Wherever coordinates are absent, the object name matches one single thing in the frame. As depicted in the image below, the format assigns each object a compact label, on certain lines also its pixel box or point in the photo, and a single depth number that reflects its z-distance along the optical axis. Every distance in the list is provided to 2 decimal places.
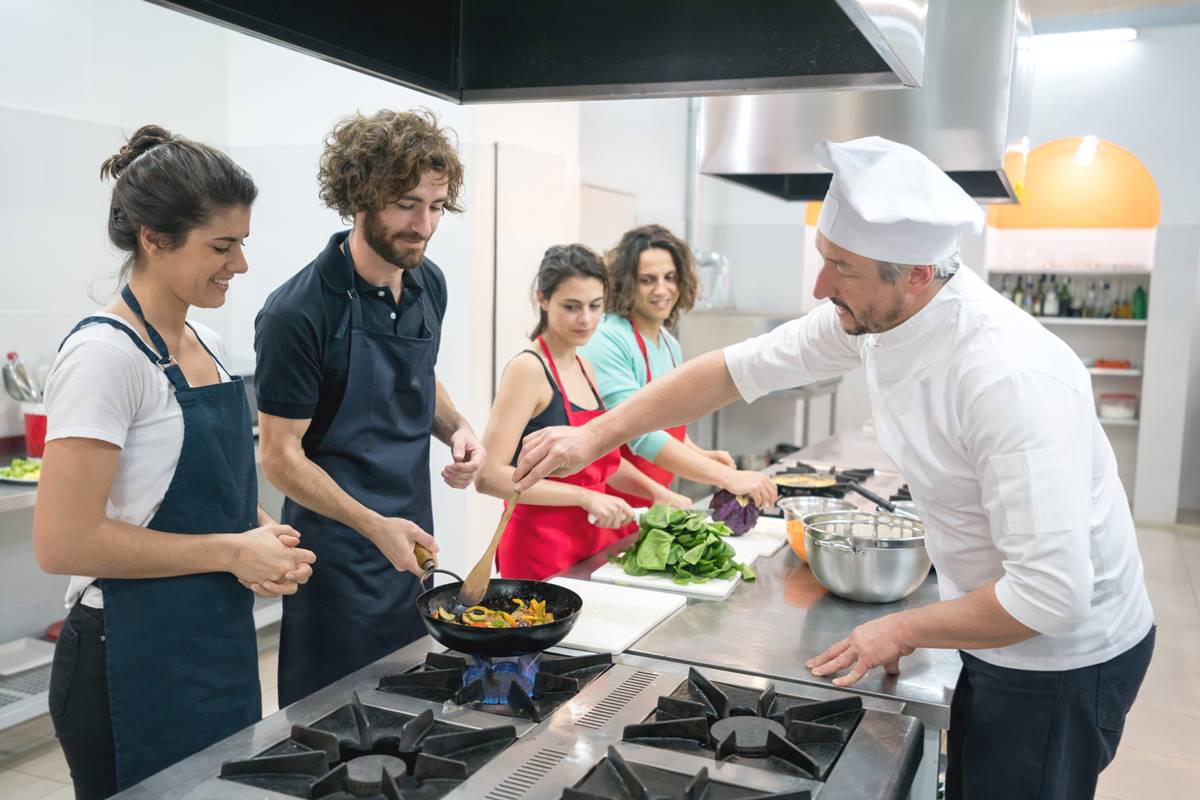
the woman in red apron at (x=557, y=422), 2.43
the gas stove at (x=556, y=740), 1.19
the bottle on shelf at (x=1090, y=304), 7.31
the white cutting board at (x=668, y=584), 2.02
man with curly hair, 1.90
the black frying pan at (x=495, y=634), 1.43
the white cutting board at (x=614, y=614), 1.72
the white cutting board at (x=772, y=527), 2.54
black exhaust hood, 1.53
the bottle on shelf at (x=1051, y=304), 7.34
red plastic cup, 3.31
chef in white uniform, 1.38
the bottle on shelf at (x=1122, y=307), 7.11
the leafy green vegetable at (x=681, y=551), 2.11
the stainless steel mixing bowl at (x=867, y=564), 1.90
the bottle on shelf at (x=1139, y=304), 7.08
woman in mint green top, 2.91
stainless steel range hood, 2.46
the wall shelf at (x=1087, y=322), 6.94
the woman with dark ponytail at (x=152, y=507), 1.47
